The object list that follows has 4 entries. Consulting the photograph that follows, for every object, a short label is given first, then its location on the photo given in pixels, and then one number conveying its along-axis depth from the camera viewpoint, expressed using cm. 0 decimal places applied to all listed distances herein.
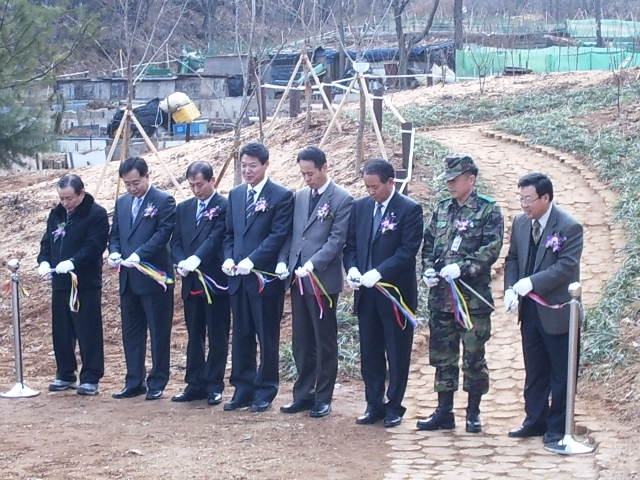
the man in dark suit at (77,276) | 762
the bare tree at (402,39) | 2602
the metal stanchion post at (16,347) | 763
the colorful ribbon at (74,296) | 759
